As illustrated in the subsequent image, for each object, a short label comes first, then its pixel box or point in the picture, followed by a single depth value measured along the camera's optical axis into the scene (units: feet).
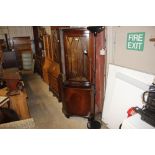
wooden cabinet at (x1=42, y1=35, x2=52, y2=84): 15.37
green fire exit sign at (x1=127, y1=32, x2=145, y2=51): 7.21
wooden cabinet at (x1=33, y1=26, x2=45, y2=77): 18.72
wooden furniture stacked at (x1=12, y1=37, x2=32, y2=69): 24.34
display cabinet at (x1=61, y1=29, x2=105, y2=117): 9.39
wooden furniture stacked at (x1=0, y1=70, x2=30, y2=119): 9.58
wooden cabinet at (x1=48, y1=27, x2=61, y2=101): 12.90
